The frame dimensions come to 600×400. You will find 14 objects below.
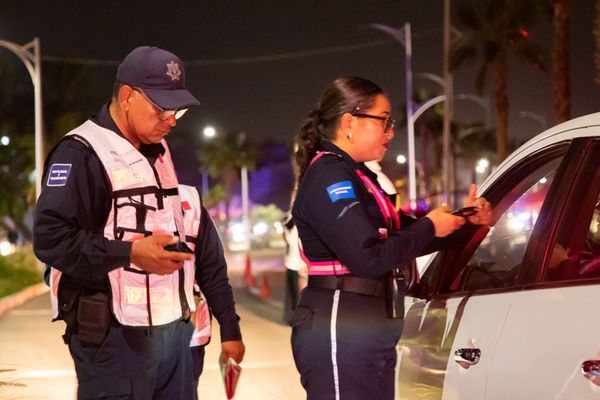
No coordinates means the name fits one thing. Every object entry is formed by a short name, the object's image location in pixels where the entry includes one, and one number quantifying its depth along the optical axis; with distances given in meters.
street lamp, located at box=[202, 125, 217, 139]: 57.26
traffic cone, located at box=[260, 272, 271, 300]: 20.61
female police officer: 3.61
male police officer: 3.45
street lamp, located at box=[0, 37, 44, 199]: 30.62
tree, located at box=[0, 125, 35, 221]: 56.47
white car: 3.17
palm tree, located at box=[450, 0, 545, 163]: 37.22
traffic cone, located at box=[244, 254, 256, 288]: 24.00
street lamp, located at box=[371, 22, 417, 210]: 30.45
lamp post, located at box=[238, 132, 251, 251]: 55.37
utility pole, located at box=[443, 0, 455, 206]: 26.19
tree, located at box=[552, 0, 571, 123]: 28.08
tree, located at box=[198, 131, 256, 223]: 101.44
